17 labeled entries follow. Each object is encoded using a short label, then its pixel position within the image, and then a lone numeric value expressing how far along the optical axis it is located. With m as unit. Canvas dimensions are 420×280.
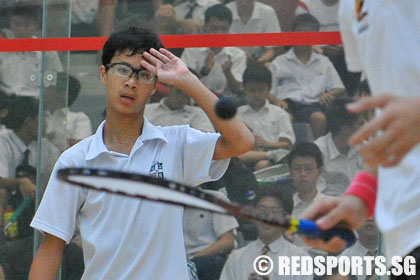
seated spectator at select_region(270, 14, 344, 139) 9.73
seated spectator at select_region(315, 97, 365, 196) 9.57
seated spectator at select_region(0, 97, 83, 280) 10.33
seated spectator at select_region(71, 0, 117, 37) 10.52
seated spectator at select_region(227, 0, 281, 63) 9.93
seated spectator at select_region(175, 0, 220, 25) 10.17
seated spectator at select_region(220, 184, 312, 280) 9.65
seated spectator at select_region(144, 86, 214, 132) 9.96
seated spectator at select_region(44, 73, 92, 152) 10.33
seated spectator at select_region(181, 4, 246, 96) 10.04
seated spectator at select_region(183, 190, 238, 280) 9.68
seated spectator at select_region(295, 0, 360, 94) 9.65
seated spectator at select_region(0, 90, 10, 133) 10.68
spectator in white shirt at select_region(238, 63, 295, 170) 9.82
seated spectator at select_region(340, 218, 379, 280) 9.51
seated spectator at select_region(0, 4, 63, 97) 10.59
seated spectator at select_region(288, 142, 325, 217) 9.65
